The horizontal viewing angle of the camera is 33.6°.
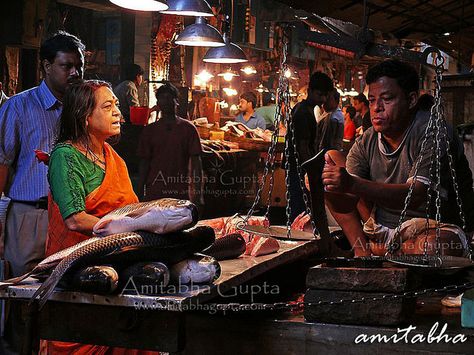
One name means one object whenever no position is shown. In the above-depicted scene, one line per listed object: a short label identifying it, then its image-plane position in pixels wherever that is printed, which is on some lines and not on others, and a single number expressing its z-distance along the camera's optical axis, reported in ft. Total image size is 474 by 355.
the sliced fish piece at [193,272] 10.86
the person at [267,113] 55.88
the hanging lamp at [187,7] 26.40
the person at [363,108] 44.96
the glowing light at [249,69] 66.33
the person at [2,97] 30.43
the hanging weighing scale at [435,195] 12.35
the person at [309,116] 31.78
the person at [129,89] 40.65
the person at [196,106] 55.77
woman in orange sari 13.56
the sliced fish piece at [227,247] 13.21
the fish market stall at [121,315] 10.18
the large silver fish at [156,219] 11.02
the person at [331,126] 38.52
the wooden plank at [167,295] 10.02
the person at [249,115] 53.47
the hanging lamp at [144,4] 21.88
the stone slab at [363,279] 11.24
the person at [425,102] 17.75
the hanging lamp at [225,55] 37.22
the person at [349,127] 58.80
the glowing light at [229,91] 66.13
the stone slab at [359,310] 11.11
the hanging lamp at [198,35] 31.14
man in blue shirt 17.44
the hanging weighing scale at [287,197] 12.95
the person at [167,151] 30.12
